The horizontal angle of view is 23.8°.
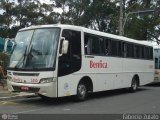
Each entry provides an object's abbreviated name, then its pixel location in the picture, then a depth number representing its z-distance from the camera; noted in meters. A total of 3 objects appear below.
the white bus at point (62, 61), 14.37
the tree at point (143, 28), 50.88
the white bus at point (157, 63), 26.97
